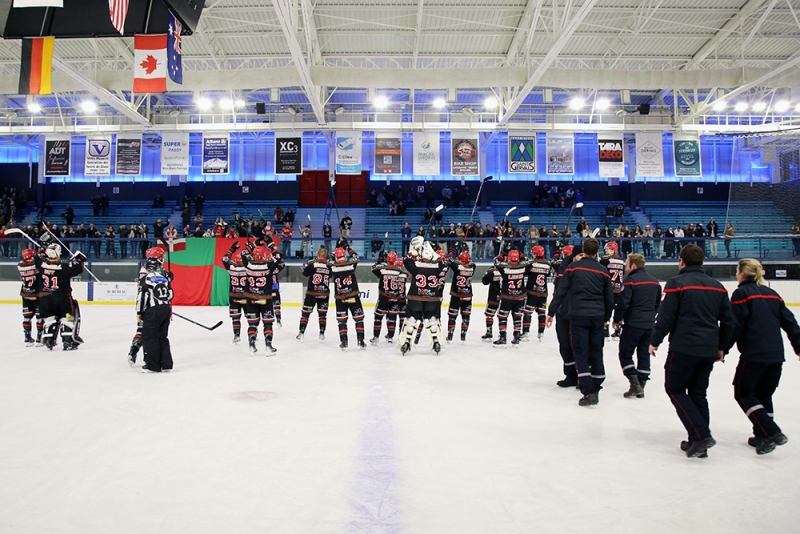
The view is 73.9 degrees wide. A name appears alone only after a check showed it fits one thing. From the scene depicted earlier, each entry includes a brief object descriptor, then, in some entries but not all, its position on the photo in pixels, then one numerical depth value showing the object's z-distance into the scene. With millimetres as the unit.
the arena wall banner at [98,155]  18656
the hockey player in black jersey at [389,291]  9039
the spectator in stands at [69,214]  25797
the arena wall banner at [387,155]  19094
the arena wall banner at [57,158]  18938
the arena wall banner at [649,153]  18844
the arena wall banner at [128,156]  18891
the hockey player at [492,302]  9678
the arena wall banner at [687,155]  19172
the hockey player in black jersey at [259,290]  8000
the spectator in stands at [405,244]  16344
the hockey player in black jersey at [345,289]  8734
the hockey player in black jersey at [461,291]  9156
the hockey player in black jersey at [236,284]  8922
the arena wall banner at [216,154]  19109
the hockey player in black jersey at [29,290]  8602
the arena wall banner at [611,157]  18797
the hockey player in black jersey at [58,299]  8242
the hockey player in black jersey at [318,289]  9547
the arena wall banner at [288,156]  18734
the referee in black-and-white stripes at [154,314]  6688
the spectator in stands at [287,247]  17055
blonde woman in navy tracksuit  3887
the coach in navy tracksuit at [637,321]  5621
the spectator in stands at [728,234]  16328
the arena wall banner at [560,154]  19359
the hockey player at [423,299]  8102
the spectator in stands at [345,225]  21469
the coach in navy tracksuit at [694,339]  3809
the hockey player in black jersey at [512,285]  9062
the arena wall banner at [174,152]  18938
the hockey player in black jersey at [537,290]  9734
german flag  9086
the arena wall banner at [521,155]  18422
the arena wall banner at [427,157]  18609
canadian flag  9109
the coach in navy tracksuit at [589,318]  5289
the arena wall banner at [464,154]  18609
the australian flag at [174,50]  8781
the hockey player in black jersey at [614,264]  9195
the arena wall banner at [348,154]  18625
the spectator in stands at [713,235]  16406
